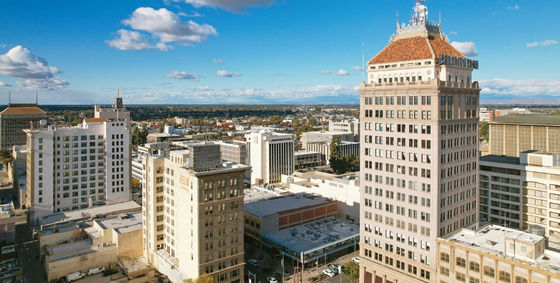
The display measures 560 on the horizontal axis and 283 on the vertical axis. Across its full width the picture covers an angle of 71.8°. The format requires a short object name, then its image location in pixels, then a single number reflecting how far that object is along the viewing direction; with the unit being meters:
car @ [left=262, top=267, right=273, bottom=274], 82.12
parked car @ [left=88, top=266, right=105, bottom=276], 77.12
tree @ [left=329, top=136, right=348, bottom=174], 170.25
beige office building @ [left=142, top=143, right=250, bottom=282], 67.25
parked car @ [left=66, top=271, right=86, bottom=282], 74.00
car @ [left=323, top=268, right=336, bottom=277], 80.81
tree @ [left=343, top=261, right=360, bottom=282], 74.56
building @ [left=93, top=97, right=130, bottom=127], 136.75
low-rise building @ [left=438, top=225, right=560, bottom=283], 50.50
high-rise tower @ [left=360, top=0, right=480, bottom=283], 61.22
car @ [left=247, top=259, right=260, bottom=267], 85.38
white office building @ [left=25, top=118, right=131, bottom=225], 105.12
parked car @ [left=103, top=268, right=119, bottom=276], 76.81
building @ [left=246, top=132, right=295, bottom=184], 160.88
